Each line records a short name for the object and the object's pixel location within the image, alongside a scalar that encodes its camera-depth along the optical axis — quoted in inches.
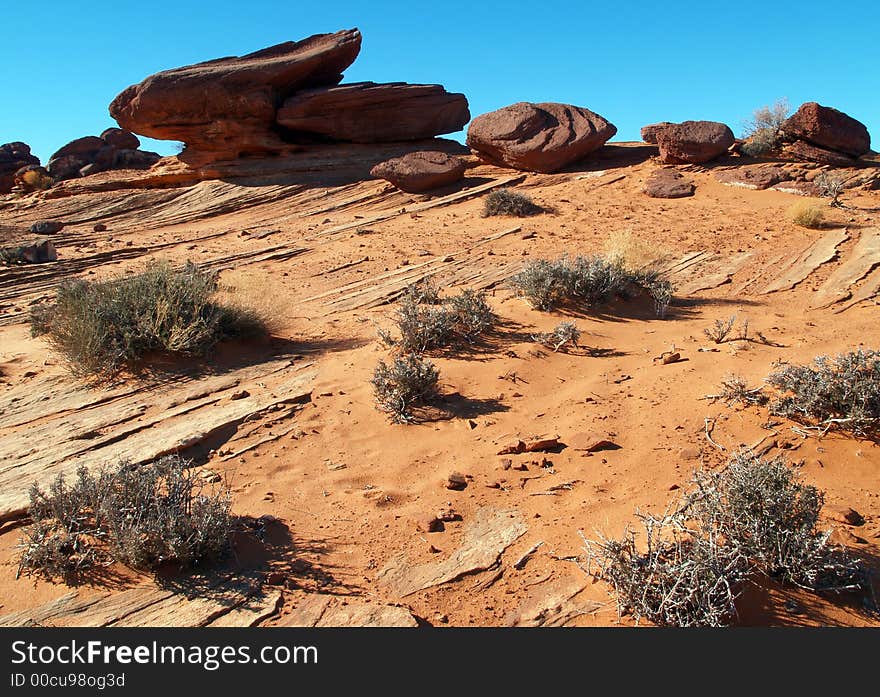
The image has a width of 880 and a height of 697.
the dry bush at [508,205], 528.1
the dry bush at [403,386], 205.2
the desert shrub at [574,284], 304.0
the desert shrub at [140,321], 237.3
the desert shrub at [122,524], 128.1
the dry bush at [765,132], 602.9
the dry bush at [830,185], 503.2
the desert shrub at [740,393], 193.3
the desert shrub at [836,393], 171.6
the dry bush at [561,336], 256.1
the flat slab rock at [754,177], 545.6
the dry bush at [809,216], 442.6
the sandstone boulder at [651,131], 626.7
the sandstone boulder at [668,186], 545.8
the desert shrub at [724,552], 108.5
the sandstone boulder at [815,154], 575.4
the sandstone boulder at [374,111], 714.3
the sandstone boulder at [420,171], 622.2
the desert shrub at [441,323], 253.6
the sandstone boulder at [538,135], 642.2
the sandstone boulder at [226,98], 682.2
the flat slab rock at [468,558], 130.0
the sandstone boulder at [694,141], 602.9
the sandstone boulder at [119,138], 1085.1
